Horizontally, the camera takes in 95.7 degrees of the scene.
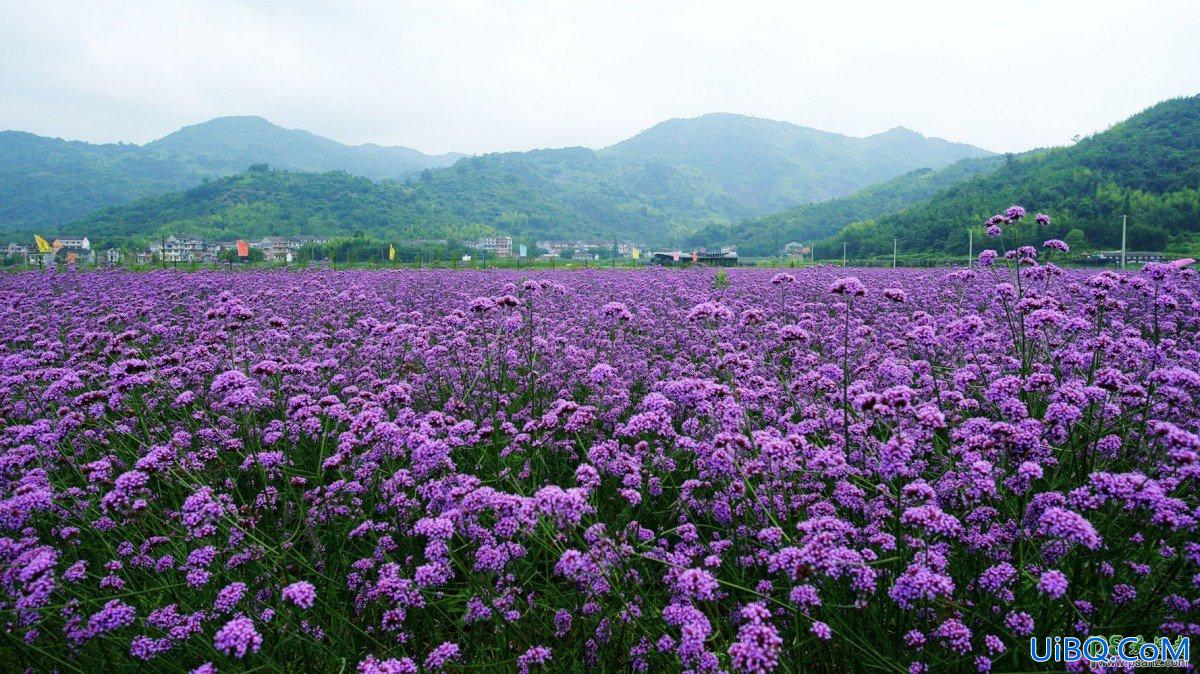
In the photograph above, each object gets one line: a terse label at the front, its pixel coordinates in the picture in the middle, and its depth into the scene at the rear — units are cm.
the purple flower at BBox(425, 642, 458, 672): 268
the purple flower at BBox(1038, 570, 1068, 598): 231
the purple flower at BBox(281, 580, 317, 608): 264
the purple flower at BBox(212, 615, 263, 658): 236
